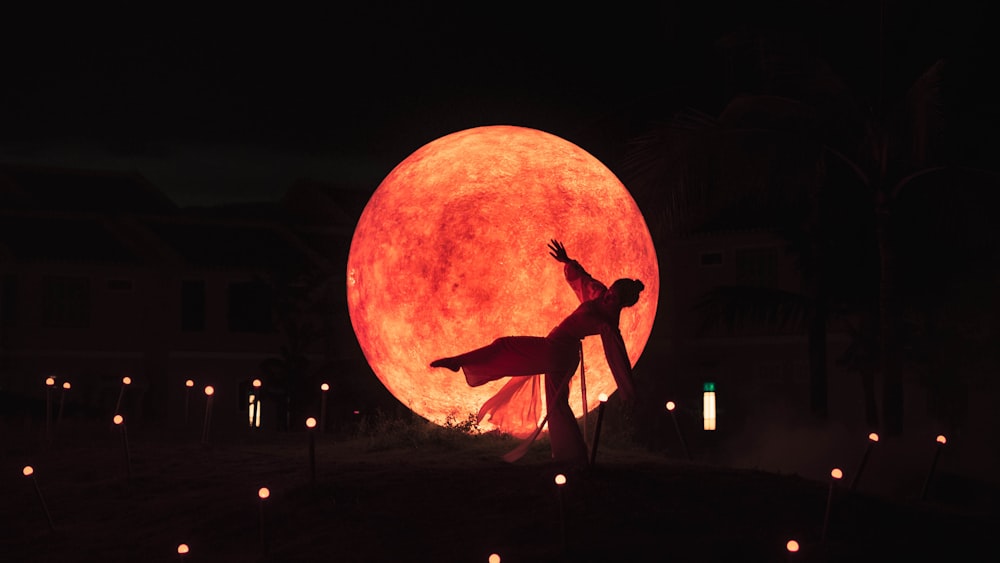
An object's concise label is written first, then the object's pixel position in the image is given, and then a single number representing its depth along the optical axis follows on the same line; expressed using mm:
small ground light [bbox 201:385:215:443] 14909
